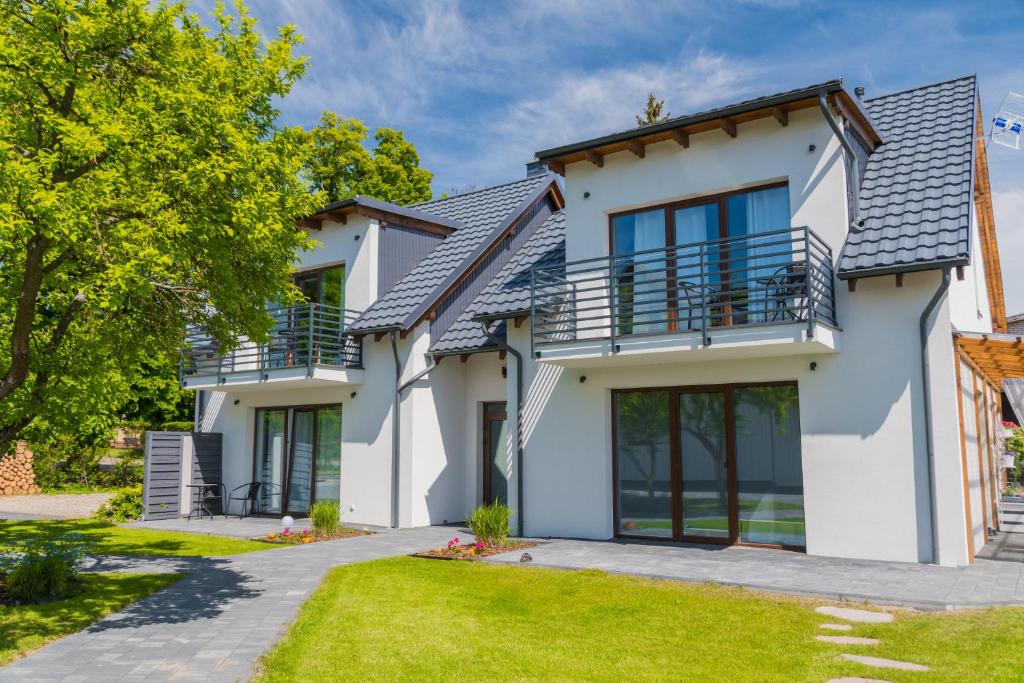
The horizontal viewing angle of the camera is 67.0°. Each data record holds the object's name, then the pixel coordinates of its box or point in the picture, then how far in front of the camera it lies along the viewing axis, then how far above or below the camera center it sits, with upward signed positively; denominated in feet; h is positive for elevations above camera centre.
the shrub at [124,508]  58.34 -5.04
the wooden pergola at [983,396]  34.53 +2.48
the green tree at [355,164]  115.75 +41.63
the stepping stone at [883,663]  20.03 -5.79
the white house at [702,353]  35.09 +4.73
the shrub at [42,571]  28.86 -4.99
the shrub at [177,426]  98.85 +1.90
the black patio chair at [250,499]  60.44 -4.53
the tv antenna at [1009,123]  68.74 +29.43
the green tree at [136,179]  23.70 +8.58
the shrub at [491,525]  40.09 -4.31
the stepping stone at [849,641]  22.39 -5.77
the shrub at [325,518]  46.85 -4.62
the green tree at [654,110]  107.24 +45.78
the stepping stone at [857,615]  24.99 -5.69
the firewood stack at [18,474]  80.23 -3.45
